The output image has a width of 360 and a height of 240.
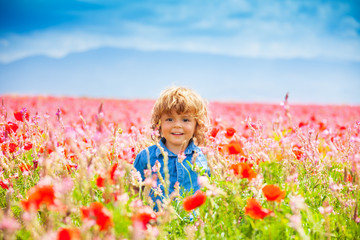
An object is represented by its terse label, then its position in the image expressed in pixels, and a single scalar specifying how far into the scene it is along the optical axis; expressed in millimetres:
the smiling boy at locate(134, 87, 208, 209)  2711
